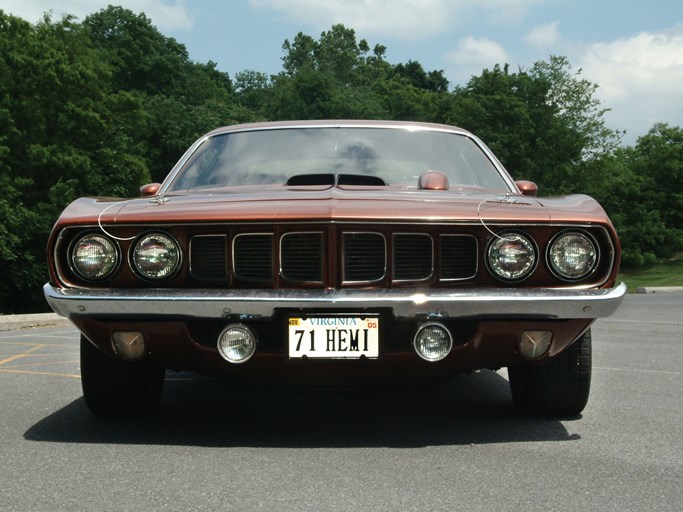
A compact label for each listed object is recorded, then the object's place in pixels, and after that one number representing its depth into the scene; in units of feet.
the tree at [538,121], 167.84
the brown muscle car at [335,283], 13.32
